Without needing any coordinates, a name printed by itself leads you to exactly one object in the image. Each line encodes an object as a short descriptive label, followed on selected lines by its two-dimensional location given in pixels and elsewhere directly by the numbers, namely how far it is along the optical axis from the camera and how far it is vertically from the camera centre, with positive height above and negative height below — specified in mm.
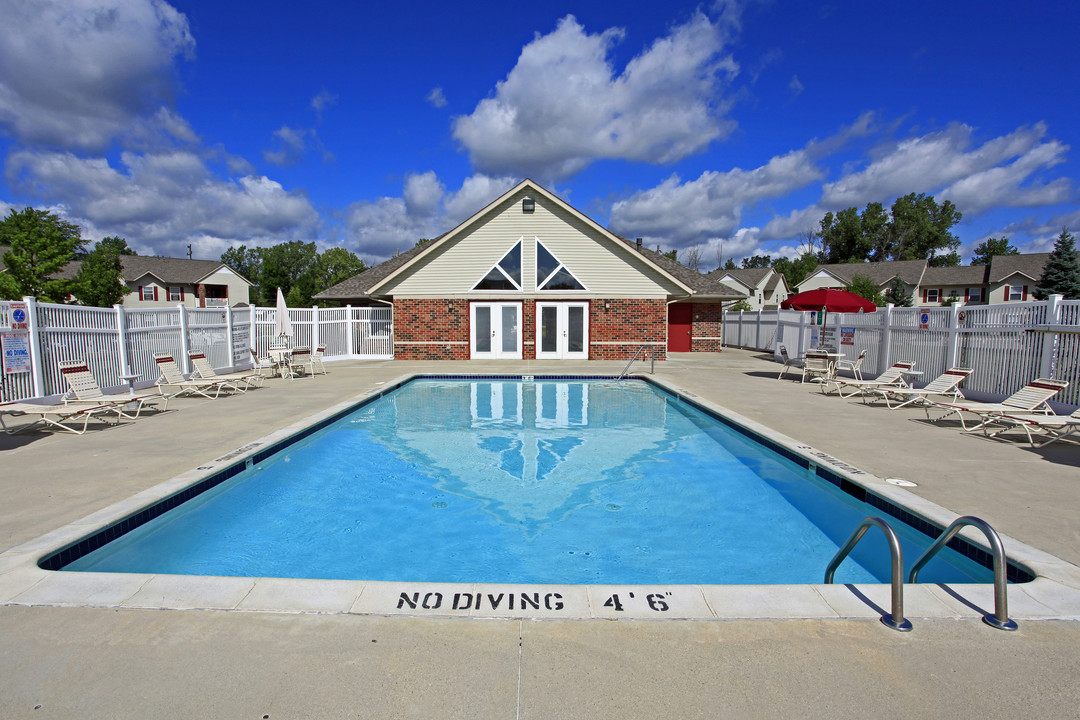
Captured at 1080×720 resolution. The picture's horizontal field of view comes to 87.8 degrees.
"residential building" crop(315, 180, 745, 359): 21641 +919
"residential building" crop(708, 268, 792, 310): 61969 +3471
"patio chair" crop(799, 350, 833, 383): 14531 -1297
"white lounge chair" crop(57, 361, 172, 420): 9445 -1373
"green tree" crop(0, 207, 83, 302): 32719 +3314
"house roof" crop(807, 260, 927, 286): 58312 +4616
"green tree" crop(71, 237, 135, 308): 36562 +2135
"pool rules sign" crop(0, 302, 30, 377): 9602 -478
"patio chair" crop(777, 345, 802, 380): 15273 -1301
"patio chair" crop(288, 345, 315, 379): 16531 -1350
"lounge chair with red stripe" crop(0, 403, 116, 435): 8461 -1526
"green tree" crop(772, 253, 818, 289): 73562 +6252
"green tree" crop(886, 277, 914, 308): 51312 +1801
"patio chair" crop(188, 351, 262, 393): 12859 -1407
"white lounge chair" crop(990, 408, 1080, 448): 7852 -1530
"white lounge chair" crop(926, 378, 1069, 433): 8695 -1464
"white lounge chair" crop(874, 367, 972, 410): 10805 -1511
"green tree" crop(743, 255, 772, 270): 117938 +11239
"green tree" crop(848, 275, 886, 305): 44147 +2060
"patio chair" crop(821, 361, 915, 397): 11992 -1476
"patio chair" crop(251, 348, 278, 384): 14945 -1446
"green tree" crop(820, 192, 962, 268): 71688 +10832
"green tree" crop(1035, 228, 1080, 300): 34656 +2774
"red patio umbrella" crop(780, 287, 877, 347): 14477 +332
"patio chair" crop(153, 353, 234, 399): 12234 -1479
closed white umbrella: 17812 -221
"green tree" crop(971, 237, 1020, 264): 79625 +9345
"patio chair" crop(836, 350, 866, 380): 14473 -1422
